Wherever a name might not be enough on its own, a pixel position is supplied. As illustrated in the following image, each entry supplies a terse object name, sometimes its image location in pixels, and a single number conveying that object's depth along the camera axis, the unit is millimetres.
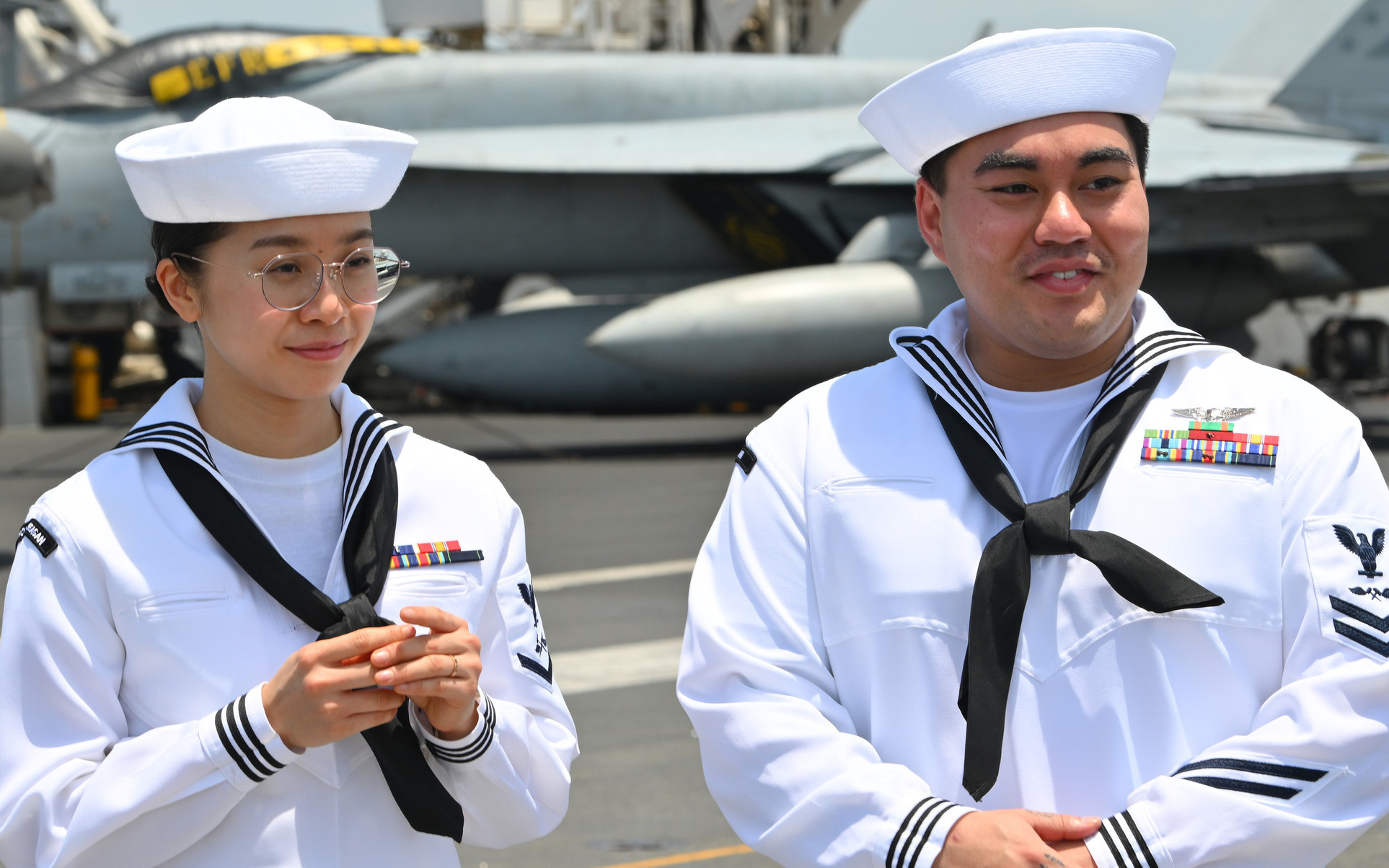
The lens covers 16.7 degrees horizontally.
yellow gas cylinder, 29886
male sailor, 3860
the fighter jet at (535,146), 19903
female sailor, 3859
